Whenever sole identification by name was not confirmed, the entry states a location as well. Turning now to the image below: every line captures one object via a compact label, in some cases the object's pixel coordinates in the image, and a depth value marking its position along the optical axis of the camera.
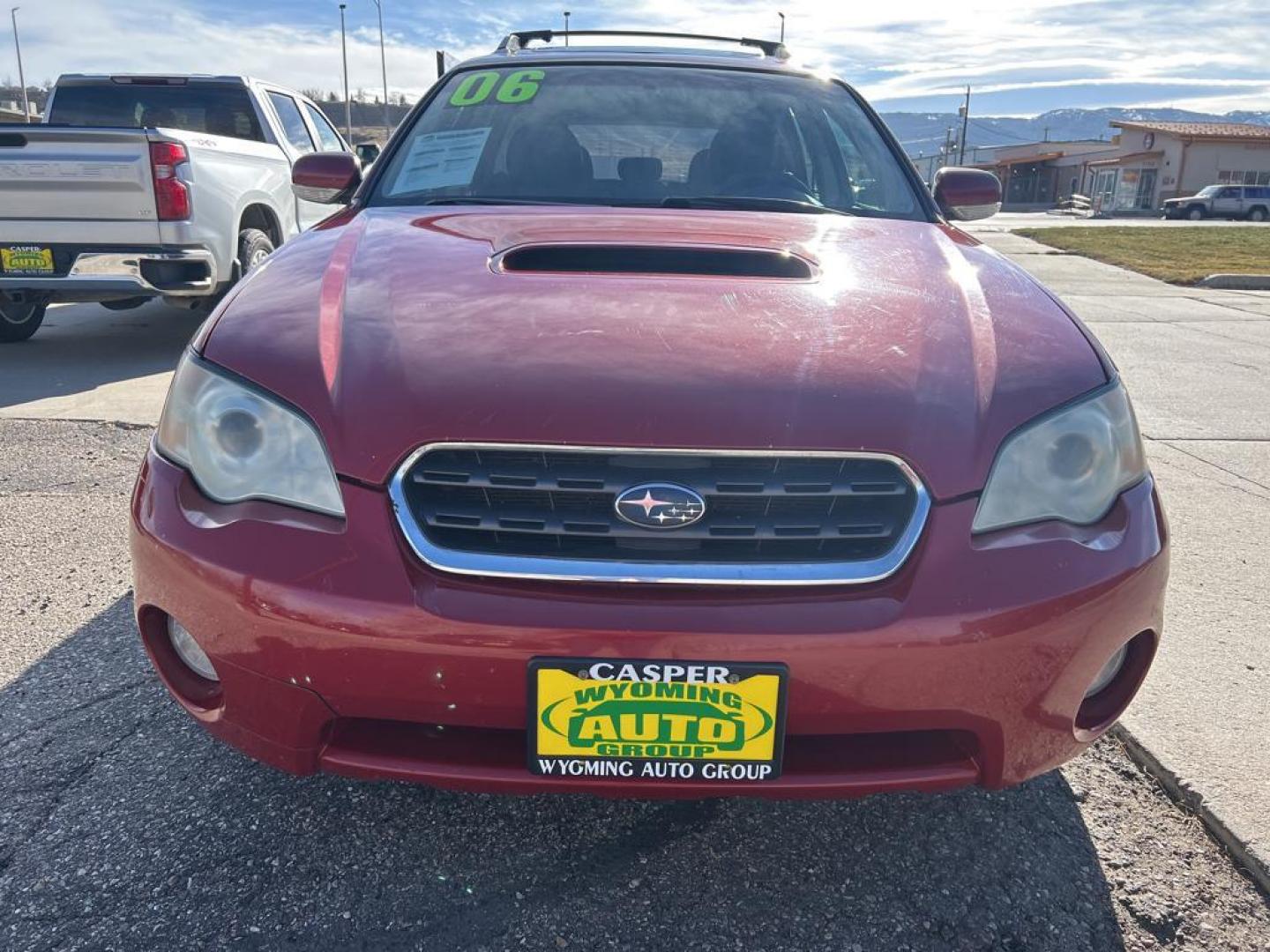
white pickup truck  5.50
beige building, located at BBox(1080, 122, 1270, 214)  50.50
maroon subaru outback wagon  1.45
